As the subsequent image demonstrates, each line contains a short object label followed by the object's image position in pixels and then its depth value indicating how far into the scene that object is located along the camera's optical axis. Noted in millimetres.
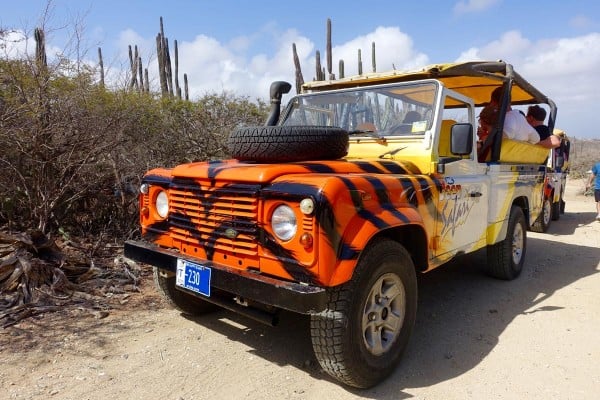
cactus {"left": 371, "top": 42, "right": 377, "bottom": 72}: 19391
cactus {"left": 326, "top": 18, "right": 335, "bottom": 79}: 17712
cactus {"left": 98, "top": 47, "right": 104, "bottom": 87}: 7361
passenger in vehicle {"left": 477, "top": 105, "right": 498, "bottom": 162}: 4945
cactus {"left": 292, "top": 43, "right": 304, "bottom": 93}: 17203
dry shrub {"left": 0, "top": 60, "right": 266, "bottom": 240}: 5035
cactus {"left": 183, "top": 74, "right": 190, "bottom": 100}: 20838
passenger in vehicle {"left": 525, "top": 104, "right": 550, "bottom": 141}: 6430
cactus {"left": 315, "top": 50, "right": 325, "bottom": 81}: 17750
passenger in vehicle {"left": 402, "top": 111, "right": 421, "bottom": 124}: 3920
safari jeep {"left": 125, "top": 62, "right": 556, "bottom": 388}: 2572
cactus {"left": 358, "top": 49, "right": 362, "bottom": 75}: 19273
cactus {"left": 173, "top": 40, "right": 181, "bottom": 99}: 20775
